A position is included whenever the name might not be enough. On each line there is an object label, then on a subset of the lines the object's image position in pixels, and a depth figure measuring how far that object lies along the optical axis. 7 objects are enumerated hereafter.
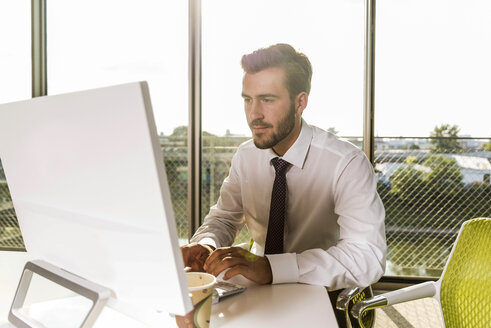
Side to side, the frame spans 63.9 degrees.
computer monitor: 0.43
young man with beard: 1.32
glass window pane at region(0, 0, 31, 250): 3.19
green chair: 0.97
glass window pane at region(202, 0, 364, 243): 2.85
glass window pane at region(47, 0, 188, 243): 3.04
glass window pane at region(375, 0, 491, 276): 2.79
